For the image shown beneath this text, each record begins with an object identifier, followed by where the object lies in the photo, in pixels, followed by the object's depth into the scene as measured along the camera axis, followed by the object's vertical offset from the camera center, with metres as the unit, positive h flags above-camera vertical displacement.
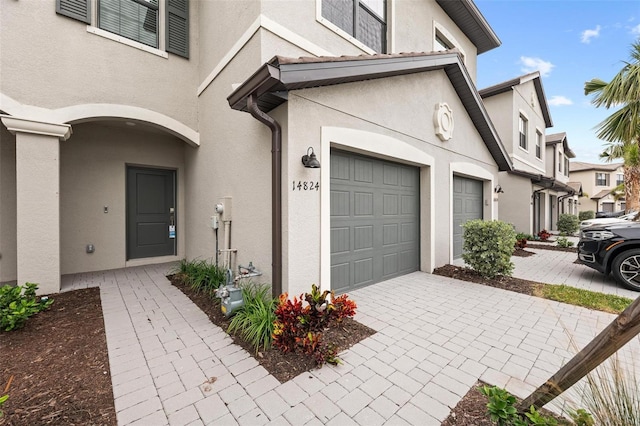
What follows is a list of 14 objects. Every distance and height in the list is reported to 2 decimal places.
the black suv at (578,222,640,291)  5.50 -0.87
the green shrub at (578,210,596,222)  22.45 -0.29
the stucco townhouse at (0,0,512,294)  4.08 +1.55
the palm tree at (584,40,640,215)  7.69 +3.42
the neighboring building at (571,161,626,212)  32.50 +3.51
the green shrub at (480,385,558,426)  1.91 -1.45
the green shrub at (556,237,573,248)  10.40 -1.25
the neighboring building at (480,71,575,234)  12.84 +3.58
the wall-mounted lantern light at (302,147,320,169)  3.82 +0.75
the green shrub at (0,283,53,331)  3.48 -1.30
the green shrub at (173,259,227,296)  5.11 -1.32
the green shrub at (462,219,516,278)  5.89 -0.80
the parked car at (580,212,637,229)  9.89 -0.22
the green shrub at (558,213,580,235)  14.16 -0.66
